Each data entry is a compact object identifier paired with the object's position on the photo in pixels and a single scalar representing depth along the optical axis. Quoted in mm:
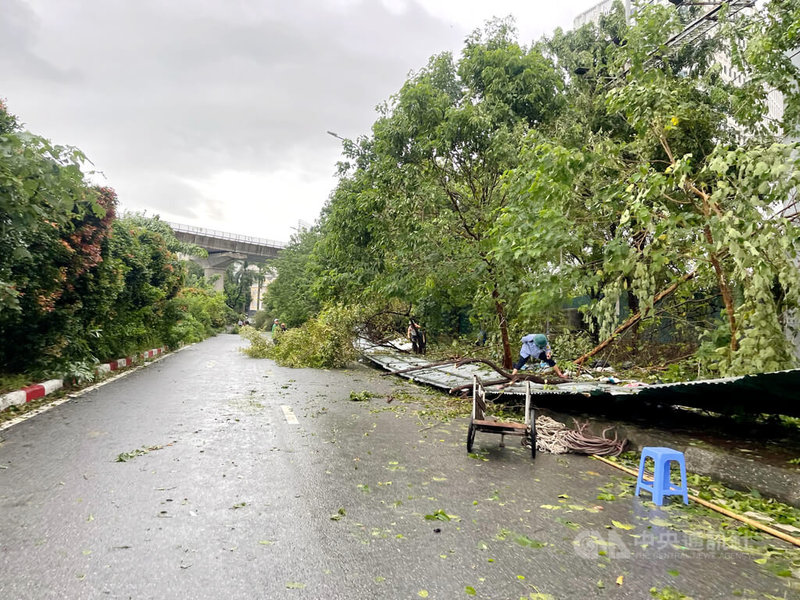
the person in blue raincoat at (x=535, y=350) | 9914
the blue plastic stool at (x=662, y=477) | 4555
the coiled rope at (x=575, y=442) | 6359
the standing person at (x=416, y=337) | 18797
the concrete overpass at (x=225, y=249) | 53344
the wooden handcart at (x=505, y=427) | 5891
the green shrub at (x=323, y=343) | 17031
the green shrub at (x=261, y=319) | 61625
